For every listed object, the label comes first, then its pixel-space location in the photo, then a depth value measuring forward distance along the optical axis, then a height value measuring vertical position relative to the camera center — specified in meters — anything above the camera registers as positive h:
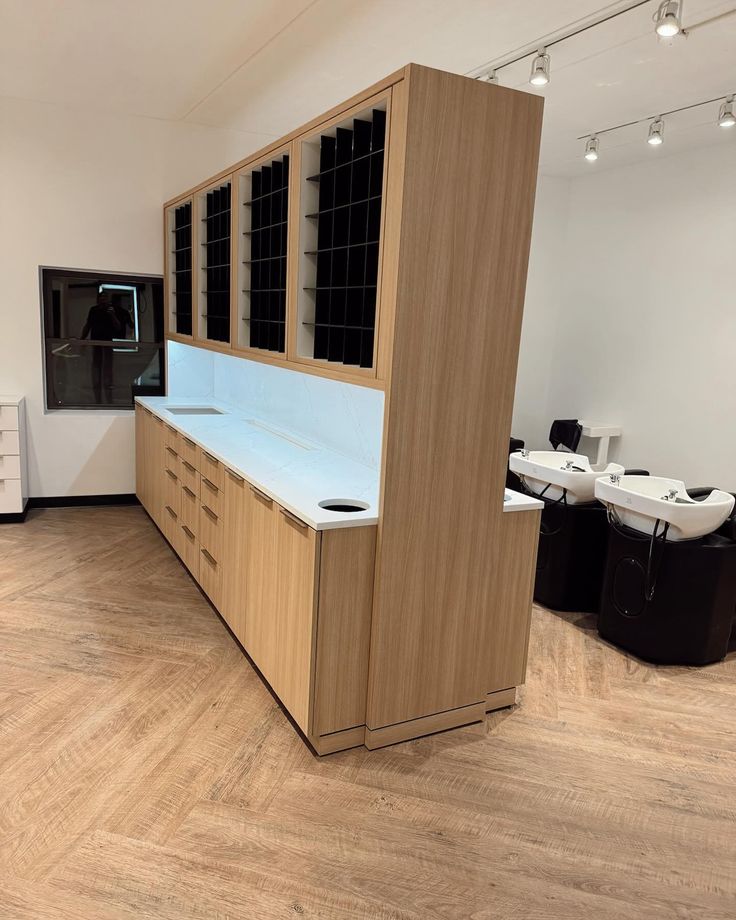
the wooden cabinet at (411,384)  2.45 -0.26
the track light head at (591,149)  4.95 +1.24
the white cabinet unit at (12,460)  5.13 -1.24
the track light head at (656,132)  4.50 +1.26
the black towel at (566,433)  6.12 -0.96
